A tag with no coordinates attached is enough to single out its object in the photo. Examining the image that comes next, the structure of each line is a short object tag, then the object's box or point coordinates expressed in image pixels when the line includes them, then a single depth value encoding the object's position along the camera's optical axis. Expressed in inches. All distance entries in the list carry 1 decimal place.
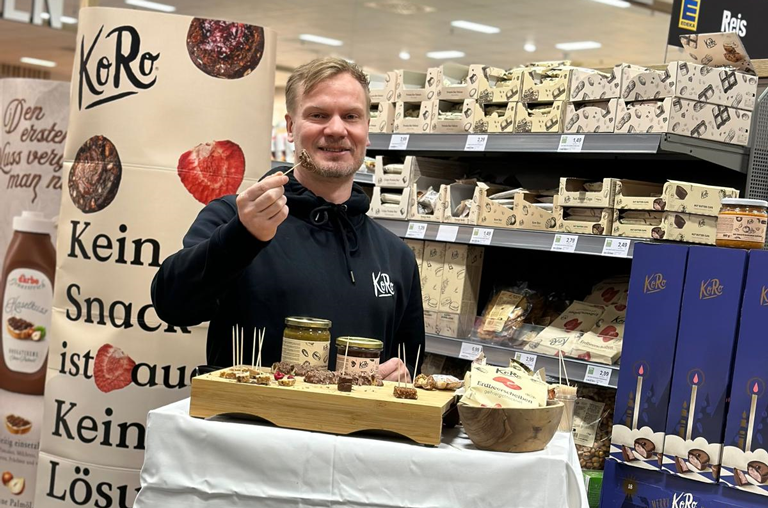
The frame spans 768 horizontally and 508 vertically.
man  79.5
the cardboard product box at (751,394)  80.1
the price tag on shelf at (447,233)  131.6
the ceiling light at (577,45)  468.1
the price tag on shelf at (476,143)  130.7
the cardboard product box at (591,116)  116.5
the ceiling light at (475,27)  446.8
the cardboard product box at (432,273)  137.1
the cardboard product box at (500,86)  129.9
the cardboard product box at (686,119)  109.8
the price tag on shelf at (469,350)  126.2
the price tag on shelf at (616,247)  111.8
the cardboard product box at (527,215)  127.6
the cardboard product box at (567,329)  121.0
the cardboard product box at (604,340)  114.0
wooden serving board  60.1
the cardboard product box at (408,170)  142.3
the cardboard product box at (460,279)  134.6
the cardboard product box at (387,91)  146.5
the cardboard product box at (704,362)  82.7
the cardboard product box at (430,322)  134.5
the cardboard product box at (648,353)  87.2
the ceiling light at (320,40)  512.1
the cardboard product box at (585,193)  117.8
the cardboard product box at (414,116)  140.3
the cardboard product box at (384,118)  146.5
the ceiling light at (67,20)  508.1
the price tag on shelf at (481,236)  127.6
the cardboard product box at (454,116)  133.6
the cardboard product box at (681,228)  111.5
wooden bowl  58.8
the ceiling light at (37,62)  675.4
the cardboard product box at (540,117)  123.3
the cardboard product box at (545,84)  124.1
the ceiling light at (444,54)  517.4
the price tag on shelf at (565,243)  118.0
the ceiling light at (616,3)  393.1
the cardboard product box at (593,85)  117.3
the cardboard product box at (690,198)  110.7
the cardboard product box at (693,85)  110.7
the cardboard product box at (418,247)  140.9
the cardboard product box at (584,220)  117.6
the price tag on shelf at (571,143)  119.5
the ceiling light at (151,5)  466.6
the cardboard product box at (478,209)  129.7
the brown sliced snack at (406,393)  61.6
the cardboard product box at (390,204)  140.6
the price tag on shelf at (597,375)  107.9
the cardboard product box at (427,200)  136.3
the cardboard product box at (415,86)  140.9
